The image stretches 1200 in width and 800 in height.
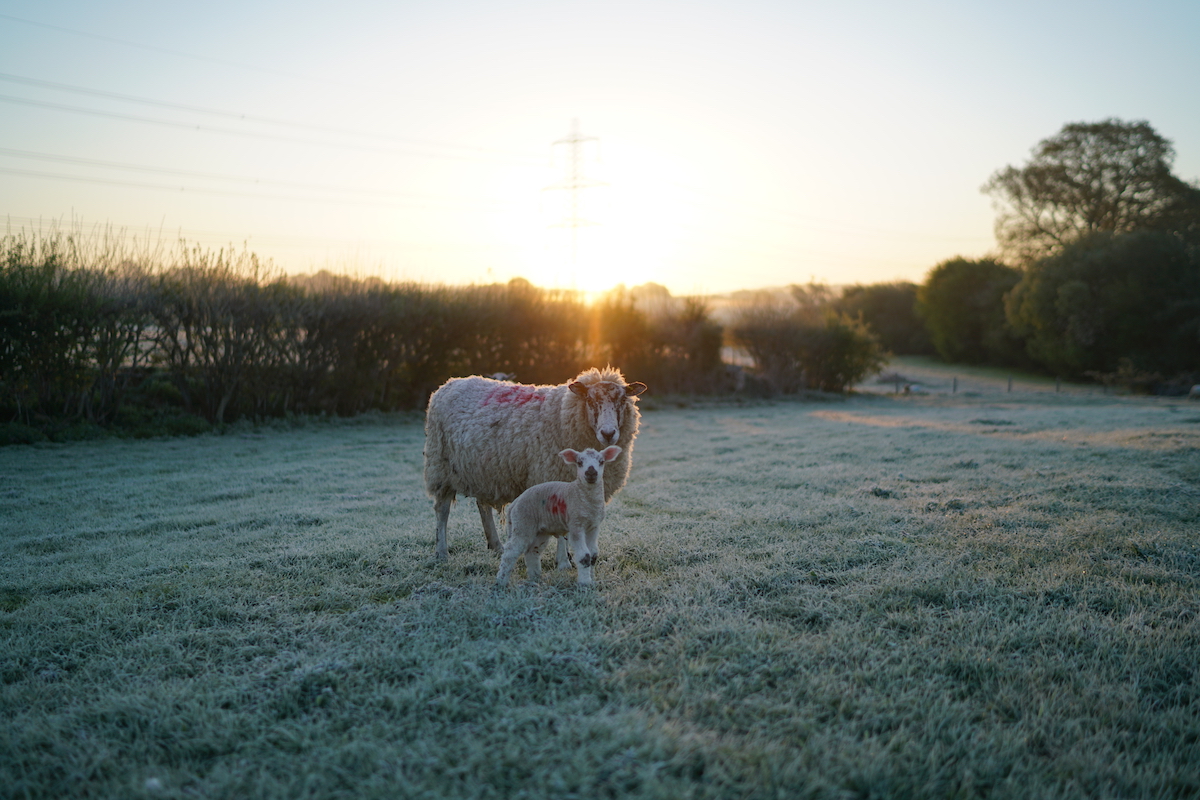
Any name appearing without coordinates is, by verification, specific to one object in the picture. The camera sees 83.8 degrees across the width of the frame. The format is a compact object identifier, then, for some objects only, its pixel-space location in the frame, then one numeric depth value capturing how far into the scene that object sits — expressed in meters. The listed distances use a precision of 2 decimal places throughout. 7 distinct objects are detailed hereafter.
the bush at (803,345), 24.70
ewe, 5.53
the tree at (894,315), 45.94
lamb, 4.63
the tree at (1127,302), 30.12
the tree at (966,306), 38.50
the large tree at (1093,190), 35.09
